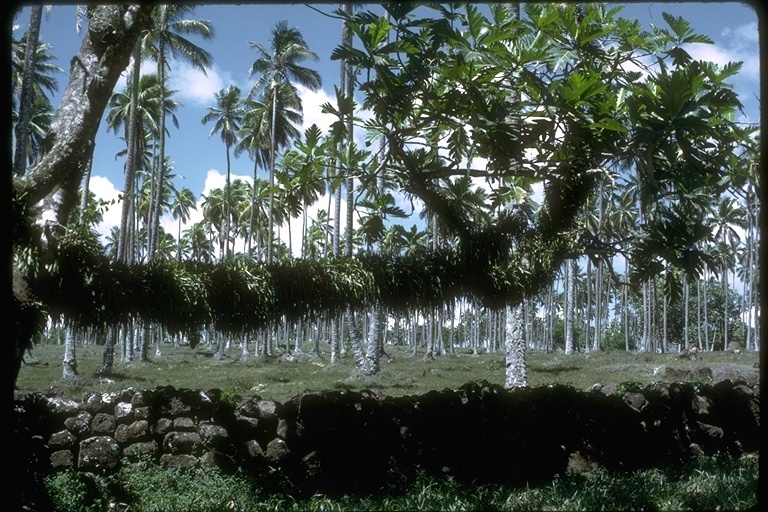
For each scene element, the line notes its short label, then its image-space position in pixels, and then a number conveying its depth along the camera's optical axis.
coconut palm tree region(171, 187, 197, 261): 50.41
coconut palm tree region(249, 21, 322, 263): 33.44
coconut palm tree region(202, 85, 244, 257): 36.50
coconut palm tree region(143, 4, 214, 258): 28.31
